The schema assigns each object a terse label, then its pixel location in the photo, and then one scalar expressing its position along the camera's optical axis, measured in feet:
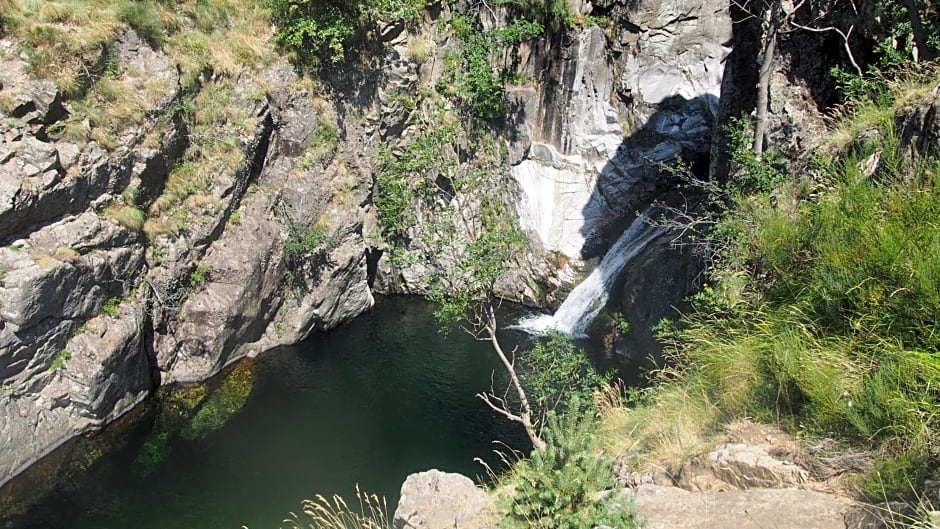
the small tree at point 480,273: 36.55
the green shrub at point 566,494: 14.33
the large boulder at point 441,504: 18.61
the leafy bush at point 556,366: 35.45
